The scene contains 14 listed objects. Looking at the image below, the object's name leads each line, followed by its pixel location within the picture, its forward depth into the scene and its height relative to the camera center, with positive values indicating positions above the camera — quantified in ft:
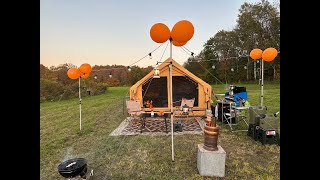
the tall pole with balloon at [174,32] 11.03 +3.53
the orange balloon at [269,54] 17.63 +3.43
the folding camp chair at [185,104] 22.32 -1.87
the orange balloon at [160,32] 11.24 +3.54
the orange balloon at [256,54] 18.70 +3.61
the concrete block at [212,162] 10.37 -4.18
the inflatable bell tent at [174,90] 24.80 -0.09
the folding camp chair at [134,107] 22.25 -2.15
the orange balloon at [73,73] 18.78 +1.70
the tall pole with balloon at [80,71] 18.81 +1.93
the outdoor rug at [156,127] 18.88 -4.24
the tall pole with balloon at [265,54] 17.67 +3.50
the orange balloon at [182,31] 10.99 +3.55
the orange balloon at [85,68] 19.04 +2.25
